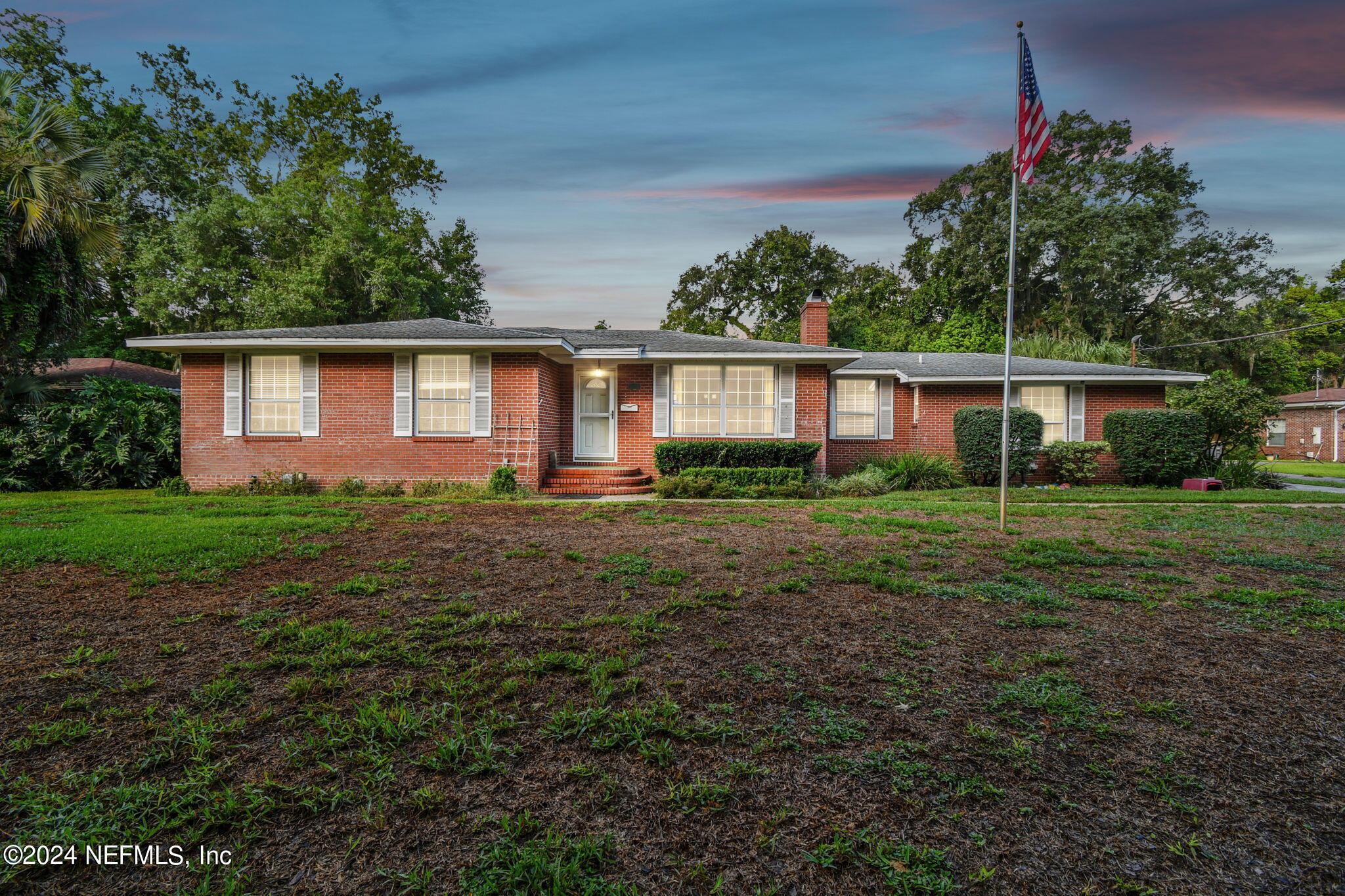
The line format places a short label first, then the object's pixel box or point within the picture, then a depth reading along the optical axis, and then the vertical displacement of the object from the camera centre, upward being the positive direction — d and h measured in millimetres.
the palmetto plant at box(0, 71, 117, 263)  11711 +5144
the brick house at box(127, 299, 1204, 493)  12086 +841
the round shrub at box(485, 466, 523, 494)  11328 -906
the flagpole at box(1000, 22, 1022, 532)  7359 +1467
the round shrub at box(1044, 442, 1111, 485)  13641 -454
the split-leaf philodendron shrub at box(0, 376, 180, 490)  11633 -206
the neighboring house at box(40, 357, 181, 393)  19250 +2172
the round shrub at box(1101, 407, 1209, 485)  12891 -79
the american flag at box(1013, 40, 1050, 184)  7465 +4002
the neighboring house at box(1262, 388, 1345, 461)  28750 +686
